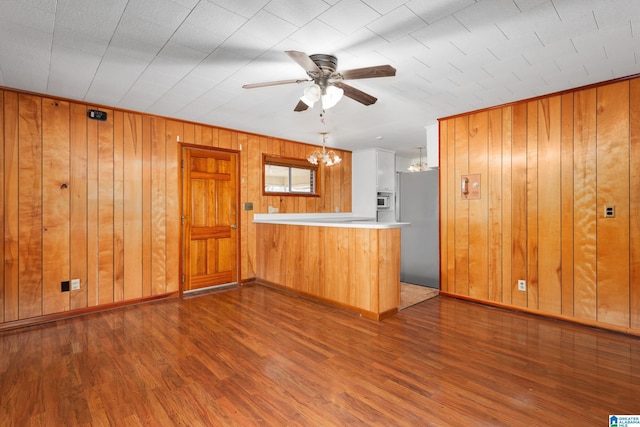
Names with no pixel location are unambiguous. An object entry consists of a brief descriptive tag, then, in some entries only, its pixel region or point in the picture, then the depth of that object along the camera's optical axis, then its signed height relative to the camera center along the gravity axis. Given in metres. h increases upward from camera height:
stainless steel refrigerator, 4.68 -0.23
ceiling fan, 2.27 +1.02
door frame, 4.38 +0.08
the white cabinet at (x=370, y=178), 6.42 +0.70
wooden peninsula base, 3.42 -0.64
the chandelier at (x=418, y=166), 7.43 +1.07
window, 5.54 +0.66
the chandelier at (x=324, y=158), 4.93 +0.85
